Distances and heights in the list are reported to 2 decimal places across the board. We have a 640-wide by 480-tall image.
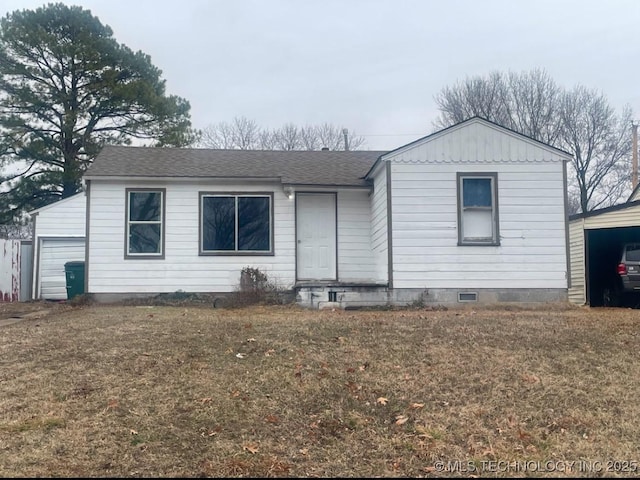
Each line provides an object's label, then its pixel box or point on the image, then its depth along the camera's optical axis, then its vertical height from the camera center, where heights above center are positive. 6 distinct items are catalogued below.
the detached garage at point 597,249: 16.09 +0.67
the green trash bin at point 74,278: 15.81 -0.11
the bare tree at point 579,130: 35.84 +8.64
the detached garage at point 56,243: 19.22 +0.99
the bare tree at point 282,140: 42.53 +9.64
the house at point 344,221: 12.50 +1.16
